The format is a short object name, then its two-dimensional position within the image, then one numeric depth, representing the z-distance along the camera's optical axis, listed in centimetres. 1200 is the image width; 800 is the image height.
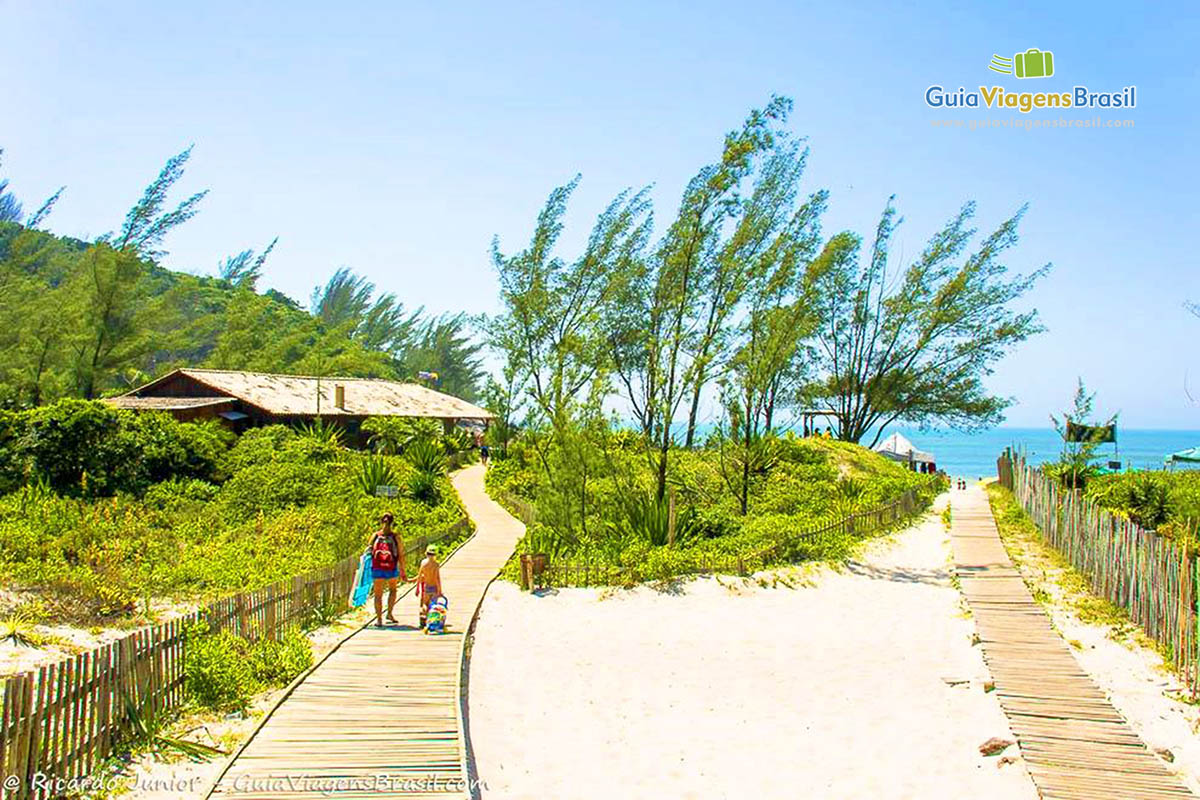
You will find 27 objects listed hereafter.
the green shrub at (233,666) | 881
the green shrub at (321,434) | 2902
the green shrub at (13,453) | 2130
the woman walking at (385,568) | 1160
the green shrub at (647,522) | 1798
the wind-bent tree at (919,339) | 3831
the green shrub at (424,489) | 2473
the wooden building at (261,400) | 3117
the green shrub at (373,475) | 2436
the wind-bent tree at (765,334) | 2153
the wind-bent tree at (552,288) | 2753
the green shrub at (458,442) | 3828
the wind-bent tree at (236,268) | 9800
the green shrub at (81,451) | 2179
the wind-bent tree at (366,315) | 9988
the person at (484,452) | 4056
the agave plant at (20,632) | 992
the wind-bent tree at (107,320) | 3534
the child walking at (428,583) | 1151
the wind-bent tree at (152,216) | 3731
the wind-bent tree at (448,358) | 9838
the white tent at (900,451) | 4116
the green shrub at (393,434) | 3422
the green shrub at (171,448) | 2334
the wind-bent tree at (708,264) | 1997
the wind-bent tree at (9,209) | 8281
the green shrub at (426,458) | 2971
